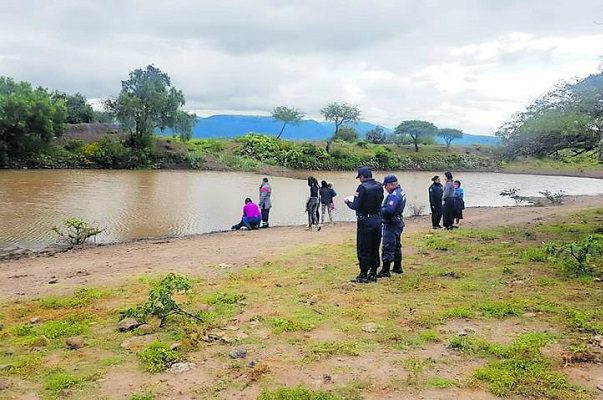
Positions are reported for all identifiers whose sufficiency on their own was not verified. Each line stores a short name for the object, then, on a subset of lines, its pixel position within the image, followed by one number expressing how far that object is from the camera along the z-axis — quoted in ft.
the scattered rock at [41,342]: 19.90
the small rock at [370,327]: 20.95
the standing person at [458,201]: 56.95
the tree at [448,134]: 277.03
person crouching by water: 61.54
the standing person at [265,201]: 59.93
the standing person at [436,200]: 52.70
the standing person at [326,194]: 60.39
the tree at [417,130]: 267.39
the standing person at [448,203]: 53.57
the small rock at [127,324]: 21.42
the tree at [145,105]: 175.32
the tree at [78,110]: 216.74
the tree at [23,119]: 145.69
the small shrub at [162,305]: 21.97
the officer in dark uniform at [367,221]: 28.58
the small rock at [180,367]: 17.37
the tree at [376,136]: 288.51
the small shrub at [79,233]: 50.90
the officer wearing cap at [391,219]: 30.63
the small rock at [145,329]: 21.06
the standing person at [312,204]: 57.62
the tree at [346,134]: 270.61
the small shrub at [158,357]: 17.57
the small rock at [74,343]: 19.62
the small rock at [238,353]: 18.56
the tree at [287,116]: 282.77
